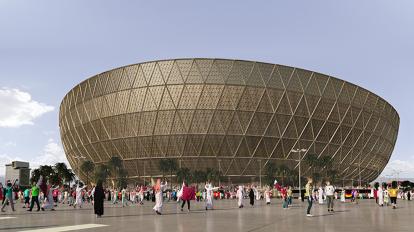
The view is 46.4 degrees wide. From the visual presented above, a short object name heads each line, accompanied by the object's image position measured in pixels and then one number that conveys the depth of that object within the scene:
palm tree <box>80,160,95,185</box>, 103.06
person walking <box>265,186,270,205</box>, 41.59
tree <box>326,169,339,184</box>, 105.49
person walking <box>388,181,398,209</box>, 31.73
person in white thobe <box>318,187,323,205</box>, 42.42
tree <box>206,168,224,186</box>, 94.88
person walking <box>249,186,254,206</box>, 38.05
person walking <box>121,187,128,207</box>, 38.10
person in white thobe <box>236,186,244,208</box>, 32.59
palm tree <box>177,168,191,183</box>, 93.62
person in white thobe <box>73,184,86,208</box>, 35.15
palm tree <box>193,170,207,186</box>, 95.25
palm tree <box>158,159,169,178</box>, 94.02
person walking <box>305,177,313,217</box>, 22.52
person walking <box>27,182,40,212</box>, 27.42
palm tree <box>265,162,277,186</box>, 94.69
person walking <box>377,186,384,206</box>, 35.97
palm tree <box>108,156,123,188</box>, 97.38
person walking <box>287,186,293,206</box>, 33.50
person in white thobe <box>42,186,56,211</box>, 29.16
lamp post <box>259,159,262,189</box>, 99.59
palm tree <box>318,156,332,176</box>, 102.12
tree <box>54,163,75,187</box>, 126.62
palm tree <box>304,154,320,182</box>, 100.75
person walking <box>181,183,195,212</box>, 27.89
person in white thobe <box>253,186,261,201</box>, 62.87
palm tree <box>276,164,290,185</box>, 97.31
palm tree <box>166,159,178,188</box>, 94.19
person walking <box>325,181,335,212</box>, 27.39
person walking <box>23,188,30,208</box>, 34.00
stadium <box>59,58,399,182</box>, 95.06
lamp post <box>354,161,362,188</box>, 117.96
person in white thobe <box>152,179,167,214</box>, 24.09
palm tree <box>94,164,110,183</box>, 100.81
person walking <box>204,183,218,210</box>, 30.39
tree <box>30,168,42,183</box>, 136.62
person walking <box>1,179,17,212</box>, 28.44
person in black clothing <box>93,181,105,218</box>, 20.73
